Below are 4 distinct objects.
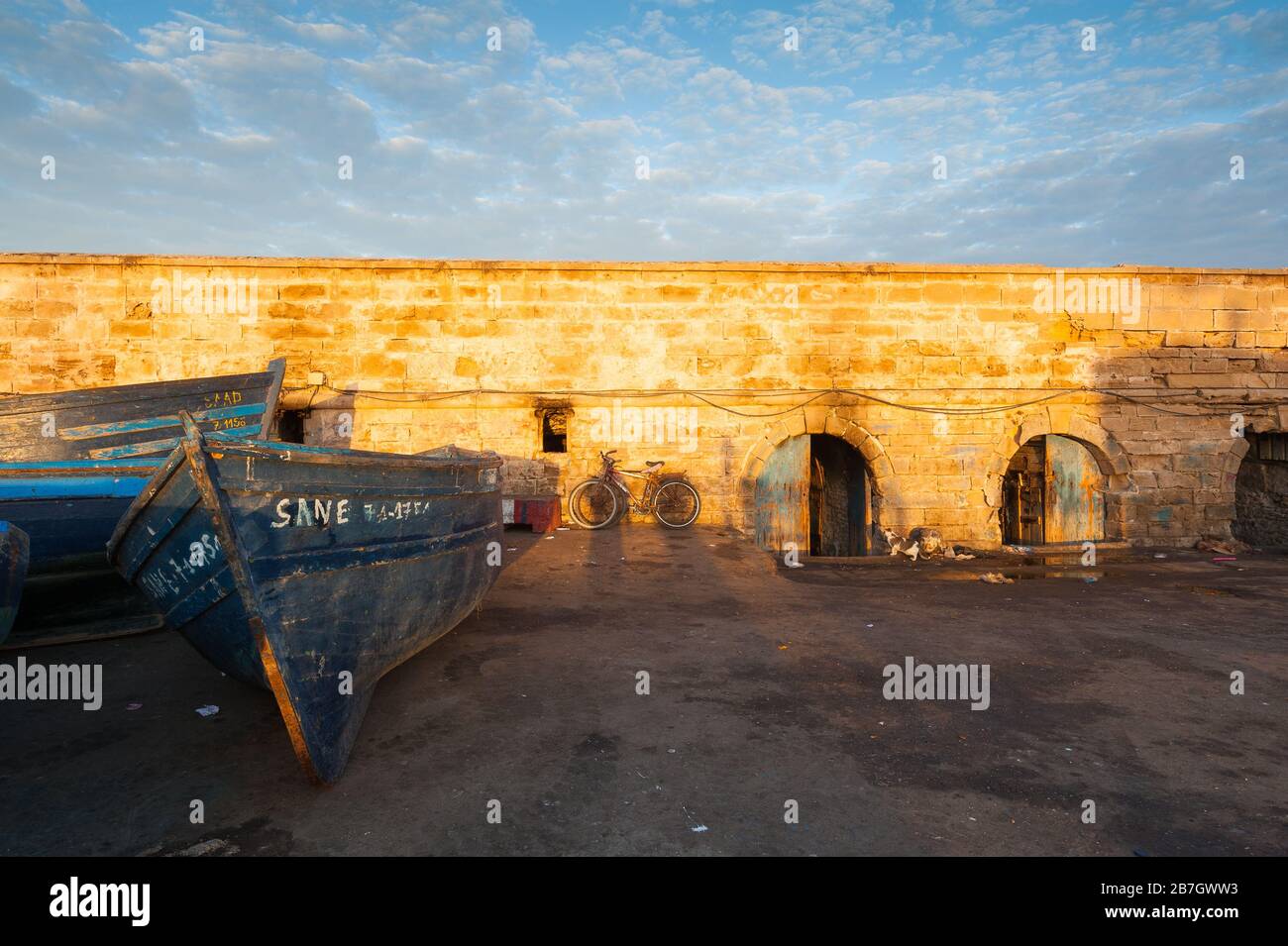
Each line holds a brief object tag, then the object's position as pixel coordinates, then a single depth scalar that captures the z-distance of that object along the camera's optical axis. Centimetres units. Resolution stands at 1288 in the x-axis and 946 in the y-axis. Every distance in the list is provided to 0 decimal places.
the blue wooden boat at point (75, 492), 595
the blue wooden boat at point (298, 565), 343
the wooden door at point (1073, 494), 1200
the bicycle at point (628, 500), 1136
